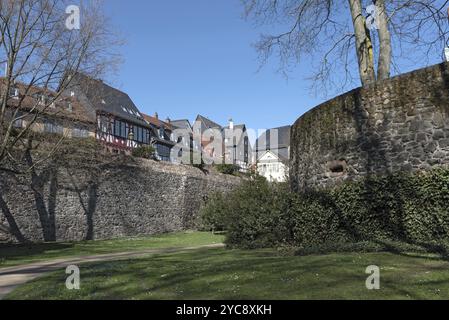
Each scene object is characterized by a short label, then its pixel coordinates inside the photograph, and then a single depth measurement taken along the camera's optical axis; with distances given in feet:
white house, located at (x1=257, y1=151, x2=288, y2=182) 250.82
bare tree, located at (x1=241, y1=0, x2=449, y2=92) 53.98
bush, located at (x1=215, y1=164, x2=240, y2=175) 140.97
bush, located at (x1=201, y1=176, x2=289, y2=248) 51.16
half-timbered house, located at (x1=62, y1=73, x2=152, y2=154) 157.58
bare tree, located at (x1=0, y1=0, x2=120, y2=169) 64.85
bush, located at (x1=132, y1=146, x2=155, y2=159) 114.62
